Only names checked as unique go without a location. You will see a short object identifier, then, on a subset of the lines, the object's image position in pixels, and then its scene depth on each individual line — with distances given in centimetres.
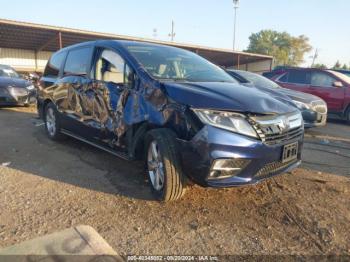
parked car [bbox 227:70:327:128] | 712
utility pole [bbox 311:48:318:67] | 7973
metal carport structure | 1973
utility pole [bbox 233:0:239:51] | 4900
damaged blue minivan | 296
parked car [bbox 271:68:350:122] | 946
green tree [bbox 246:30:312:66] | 7381
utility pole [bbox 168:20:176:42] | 6000
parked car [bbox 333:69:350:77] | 1115
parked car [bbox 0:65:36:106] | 947
